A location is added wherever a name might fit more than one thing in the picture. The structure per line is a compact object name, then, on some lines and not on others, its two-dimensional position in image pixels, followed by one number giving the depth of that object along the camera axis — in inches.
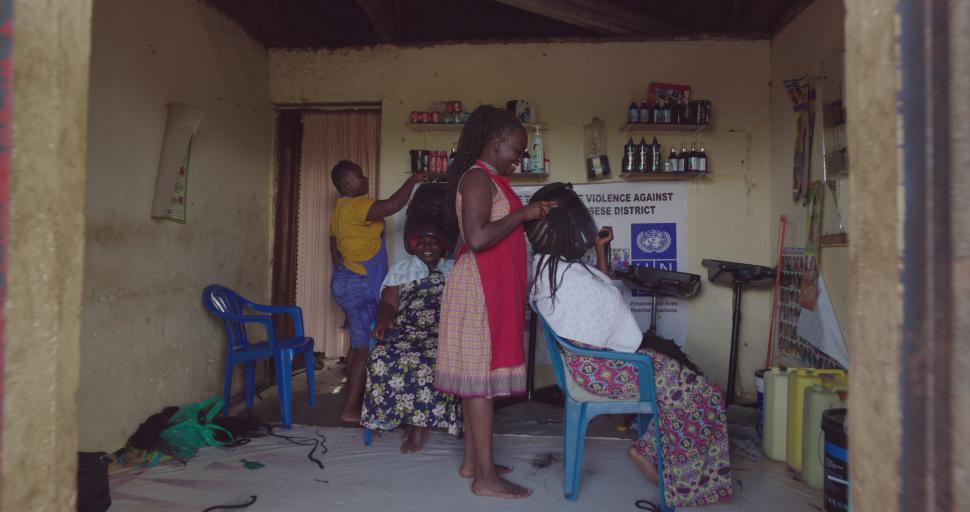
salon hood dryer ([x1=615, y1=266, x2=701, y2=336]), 145.6
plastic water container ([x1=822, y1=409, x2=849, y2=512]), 74.7
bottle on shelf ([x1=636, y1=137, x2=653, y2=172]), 155.0
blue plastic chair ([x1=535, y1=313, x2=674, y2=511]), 83.4
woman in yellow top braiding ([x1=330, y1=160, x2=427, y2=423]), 130.9
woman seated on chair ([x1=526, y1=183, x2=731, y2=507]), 82.4
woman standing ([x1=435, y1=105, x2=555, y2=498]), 84.0
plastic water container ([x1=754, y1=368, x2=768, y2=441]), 116.5
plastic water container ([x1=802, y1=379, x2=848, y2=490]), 91.6
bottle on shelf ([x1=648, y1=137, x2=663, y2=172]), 154.6
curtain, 179.9
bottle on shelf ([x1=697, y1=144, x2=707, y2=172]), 152.9
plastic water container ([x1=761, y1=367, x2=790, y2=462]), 105.5
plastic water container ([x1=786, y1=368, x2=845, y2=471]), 100.0
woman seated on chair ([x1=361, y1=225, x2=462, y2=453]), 107.8
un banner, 159.8
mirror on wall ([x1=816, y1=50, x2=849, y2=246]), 114.8
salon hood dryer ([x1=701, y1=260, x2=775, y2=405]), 144.2
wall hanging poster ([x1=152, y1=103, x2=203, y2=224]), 117.6
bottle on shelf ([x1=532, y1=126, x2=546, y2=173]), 157.8
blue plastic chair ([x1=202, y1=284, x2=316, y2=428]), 126.5
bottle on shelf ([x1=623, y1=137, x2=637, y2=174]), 155.4
